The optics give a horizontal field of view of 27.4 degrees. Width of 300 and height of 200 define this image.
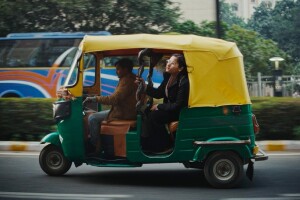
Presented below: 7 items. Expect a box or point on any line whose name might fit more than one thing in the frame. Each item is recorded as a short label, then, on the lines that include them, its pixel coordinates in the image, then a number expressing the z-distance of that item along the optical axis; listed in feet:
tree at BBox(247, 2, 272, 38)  135.54
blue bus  72.79
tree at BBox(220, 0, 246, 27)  167.12
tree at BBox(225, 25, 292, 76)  101.04
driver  25.13
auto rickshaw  23.76
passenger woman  23.76
